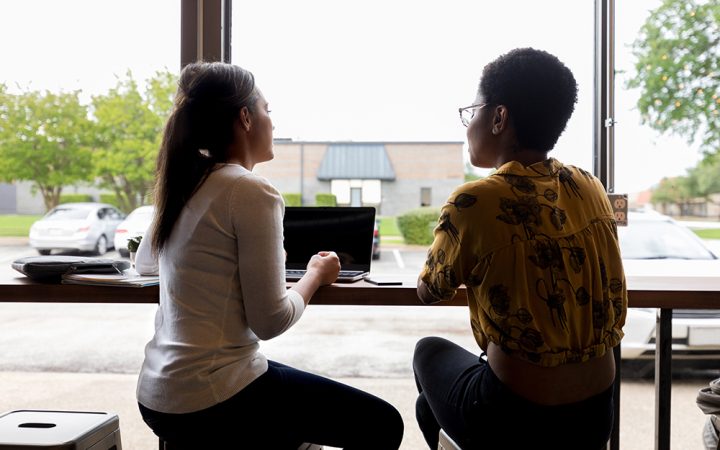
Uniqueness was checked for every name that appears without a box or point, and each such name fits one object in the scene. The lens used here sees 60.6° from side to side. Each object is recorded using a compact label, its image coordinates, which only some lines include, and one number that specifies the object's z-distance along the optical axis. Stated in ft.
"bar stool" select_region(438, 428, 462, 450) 4.27
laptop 6.34
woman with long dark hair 3.89
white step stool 4.73
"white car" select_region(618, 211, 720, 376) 9.36
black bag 5.82
